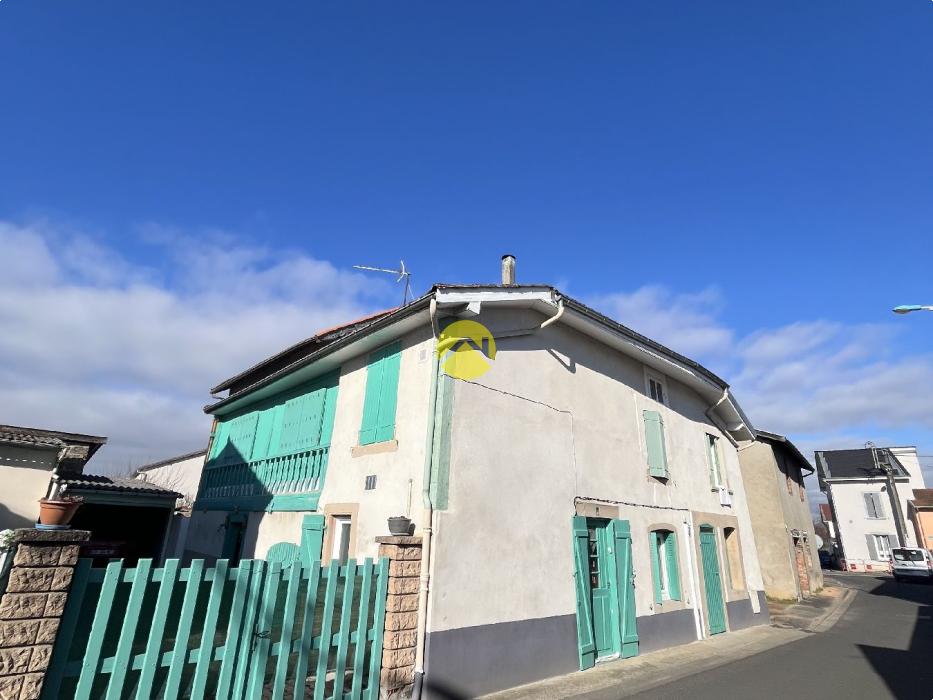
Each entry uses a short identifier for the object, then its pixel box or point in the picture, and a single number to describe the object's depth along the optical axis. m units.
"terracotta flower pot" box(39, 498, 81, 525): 3.71
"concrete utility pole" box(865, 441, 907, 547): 33.56
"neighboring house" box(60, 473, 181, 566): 13.11
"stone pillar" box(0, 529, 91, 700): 3.23
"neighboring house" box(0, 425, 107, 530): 10.23
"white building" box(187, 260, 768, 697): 6.19
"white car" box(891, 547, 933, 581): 24.86
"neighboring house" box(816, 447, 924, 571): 34.62
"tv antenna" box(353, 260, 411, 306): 10.82
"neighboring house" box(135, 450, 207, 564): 16.83
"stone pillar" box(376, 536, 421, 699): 5.21
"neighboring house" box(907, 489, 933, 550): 32.16
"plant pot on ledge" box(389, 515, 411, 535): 5.81
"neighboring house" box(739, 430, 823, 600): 16.88
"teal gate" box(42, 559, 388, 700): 3.62
